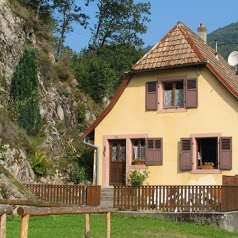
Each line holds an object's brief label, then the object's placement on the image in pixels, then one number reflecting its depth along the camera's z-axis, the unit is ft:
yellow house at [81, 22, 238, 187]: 73.99
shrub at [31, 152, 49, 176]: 82.55
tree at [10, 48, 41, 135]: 86.43
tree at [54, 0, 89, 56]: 147.23
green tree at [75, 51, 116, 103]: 114.21
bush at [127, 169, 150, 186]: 77.36
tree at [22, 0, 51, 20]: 115.03
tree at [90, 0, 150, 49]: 152.35
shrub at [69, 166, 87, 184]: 89.10
